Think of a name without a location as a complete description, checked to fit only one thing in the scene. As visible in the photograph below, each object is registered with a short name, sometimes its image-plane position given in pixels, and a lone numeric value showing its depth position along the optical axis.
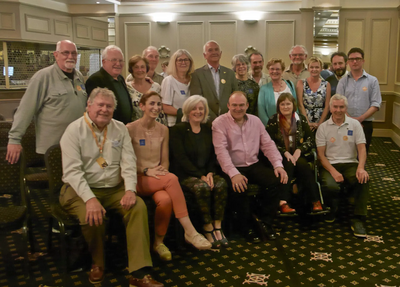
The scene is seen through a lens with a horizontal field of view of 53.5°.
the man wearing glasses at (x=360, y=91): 4.33
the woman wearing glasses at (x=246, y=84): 4.01
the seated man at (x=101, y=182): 2.51
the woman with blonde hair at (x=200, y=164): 3.12
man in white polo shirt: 3.45
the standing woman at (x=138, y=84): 3.56
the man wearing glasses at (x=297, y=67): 4.41
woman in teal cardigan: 3.86
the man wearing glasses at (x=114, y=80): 3.30
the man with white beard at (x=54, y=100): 2.96
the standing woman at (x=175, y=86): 3.69
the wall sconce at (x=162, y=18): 8.65
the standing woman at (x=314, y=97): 4.17
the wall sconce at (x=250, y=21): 8.47
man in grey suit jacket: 3.70
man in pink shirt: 3.26
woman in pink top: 2.92
